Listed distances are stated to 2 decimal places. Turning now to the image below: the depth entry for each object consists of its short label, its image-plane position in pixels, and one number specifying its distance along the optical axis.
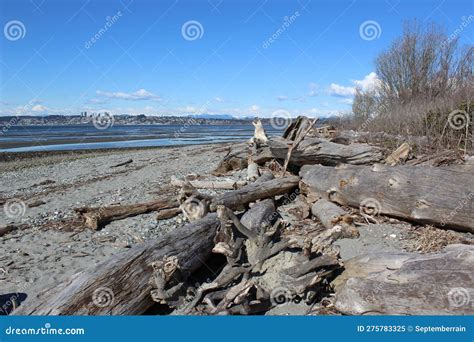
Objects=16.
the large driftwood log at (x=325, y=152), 9.20
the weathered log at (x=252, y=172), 10.61
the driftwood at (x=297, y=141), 10.18
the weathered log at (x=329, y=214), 7.34
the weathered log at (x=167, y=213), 8.05
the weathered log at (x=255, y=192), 7.98
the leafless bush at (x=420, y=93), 11.83
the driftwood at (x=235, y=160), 12.71
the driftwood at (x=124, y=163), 19.84
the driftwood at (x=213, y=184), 9.80
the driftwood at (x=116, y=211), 7.87
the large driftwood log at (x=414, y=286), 4.30
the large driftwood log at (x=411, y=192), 6.63
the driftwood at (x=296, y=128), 10.77
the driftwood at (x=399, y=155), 9.22
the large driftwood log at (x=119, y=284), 4.21
